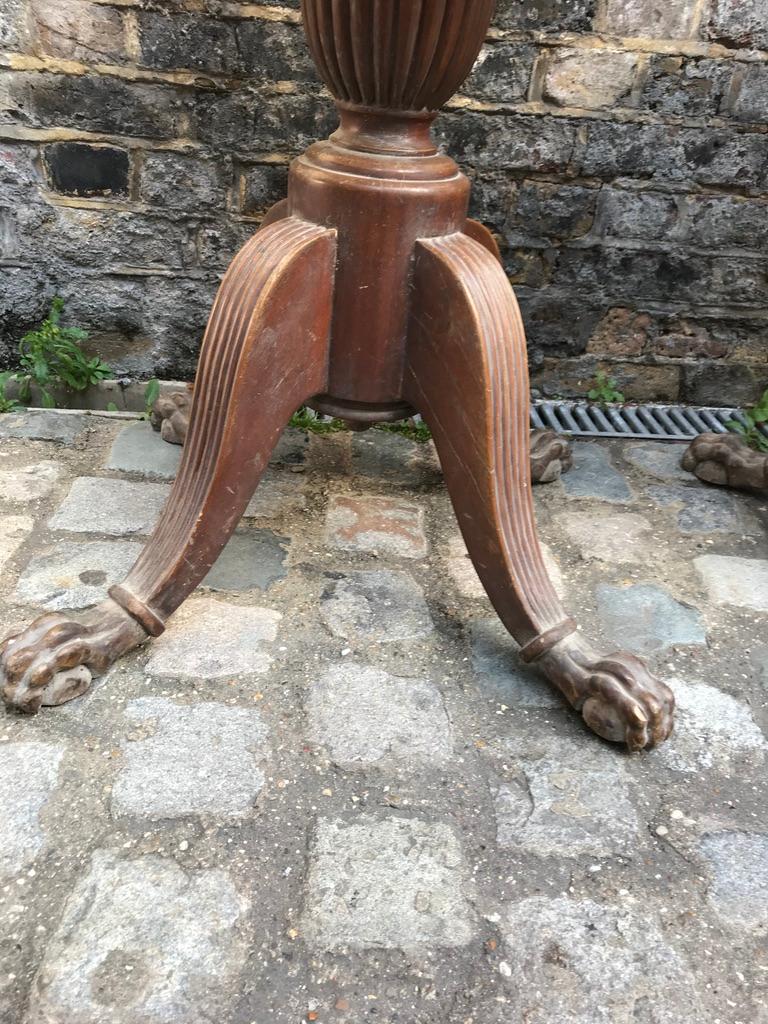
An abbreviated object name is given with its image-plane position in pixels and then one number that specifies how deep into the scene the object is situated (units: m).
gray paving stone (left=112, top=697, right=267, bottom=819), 1.10
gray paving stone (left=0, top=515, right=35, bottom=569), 1.57
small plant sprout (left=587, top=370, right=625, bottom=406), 2.35
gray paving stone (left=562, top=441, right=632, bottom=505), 1.96
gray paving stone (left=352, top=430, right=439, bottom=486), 1.97
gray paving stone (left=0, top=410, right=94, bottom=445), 1.99
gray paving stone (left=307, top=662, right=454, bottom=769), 1.20
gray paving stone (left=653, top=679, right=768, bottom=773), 1.24
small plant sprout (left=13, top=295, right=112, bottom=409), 2.14
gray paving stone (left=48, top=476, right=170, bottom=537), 1.67
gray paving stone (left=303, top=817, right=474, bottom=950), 0.96
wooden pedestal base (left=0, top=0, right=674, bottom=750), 1.20
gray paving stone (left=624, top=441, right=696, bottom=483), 2.06
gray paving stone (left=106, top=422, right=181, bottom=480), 1.89
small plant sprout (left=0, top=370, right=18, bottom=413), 2.10
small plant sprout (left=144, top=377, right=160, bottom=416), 2.19
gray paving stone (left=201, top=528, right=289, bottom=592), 1.55
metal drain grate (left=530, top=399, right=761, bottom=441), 2.24
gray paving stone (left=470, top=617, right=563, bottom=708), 1.33
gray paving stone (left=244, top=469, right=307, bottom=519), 1.79
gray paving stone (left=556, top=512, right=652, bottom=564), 1.73
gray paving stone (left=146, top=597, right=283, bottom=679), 1.33
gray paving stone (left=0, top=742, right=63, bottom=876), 1.02
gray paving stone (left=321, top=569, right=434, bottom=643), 1.44
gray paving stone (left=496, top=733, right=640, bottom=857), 1.09
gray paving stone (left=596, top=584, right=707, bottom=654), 1.48
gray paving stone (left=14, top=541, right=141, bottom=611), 1.45
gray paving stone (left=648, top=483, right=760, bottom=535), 1.85
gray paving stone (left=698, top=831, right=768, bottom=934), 1.02
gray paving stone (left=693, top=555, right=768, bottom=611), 1.61
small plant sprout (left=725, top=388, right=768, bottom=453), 2.19
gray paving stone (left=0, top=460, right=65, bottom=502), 1.75
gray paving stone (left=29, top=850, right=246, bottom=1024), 0.87
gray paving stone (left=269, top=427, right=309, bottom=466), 1.99
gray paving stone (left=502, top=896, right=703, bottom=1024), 0.90
